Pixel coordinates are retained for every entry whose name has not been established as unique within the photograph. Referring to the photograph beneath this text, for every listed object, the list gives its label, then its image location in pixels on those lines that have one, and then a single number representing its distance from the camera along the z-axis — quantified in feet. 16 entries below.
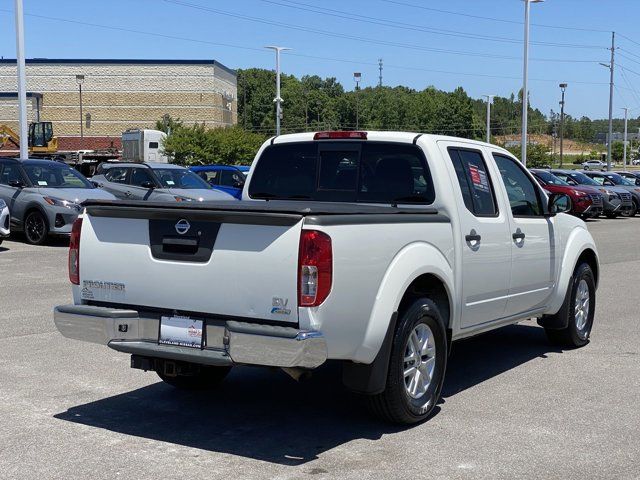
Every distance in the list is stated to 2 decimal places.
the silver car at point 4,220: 53.47
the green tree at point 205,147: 172.35
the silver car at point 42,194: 58.85
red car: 100.68
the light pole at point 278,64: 160.04
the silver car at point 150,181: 68.54
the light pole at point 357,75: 236.84
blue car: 83.15
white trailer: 175.73
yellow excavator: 188.59
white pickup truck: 16.94
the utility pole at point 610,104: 208.33
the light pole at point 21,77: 89.35
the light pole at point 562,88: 281.74
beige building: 261.44
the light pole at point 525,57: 138.51
